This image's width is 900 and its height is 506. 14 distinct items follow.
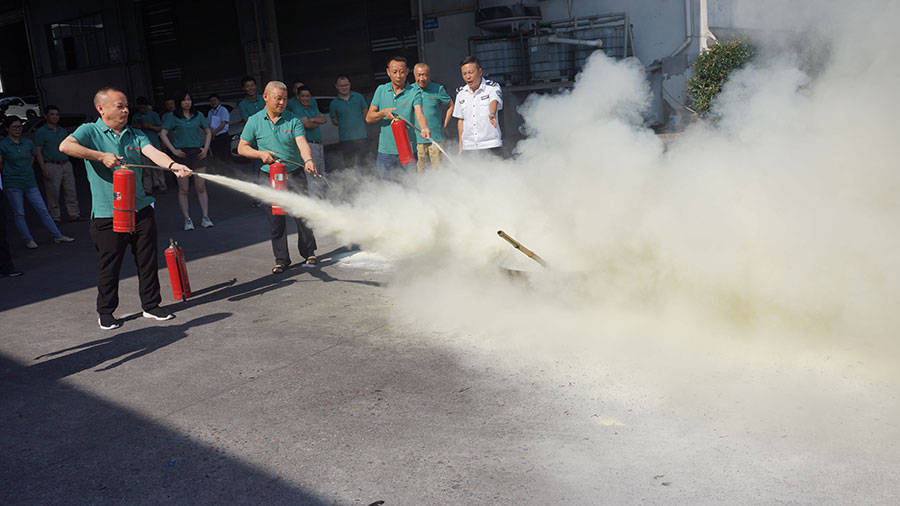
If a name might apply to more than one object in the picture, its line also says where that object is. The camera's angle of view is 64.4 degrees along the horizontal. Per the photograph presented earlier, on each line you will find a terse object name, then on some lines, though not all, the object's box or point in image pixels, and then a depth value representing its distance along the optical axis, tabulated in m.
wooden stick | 5.14
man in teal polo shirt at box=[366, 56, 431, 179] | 7.92
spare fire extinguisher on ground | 6.40
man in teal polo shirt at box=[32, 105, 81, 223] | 10.51
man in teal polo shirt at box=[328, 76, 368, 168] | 8.99
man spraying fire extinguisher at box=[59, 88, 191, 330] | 5.58
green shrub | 12.67
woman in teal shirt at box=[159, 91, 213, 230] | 10.36
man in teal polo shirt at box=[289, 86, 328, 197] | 9.04
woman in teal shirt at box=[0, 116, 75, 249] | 9.21
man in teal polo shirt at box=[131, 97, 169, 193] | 14.22
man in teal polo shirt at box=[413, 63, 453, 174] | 7.99
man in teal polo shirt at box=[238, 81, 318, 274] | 7.02
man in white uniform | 7.55
